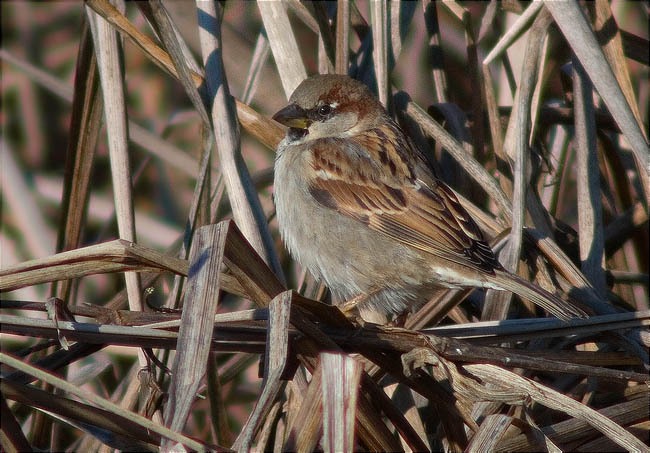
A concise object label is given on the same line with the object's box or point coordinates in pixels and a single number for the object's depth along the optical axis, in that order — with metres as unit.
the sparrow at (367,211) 5.10
